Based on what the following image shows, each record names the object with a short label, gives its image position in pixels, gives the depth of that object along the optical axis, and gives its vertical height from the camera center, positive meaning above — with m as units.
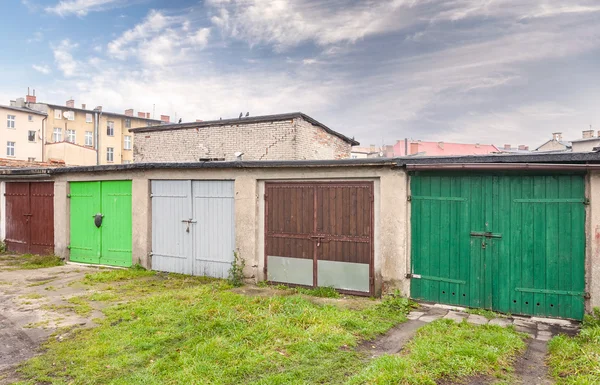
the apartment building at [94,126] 45.75 +8.27
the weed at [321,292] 7.50 -1.95
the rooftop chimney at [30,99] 45.19 +10.91
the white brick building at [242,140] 14.45 +2.11
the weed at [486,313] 6.23 -1.97
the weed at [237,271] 8.44 -1.73
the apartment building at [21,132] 40.84 +6.53
